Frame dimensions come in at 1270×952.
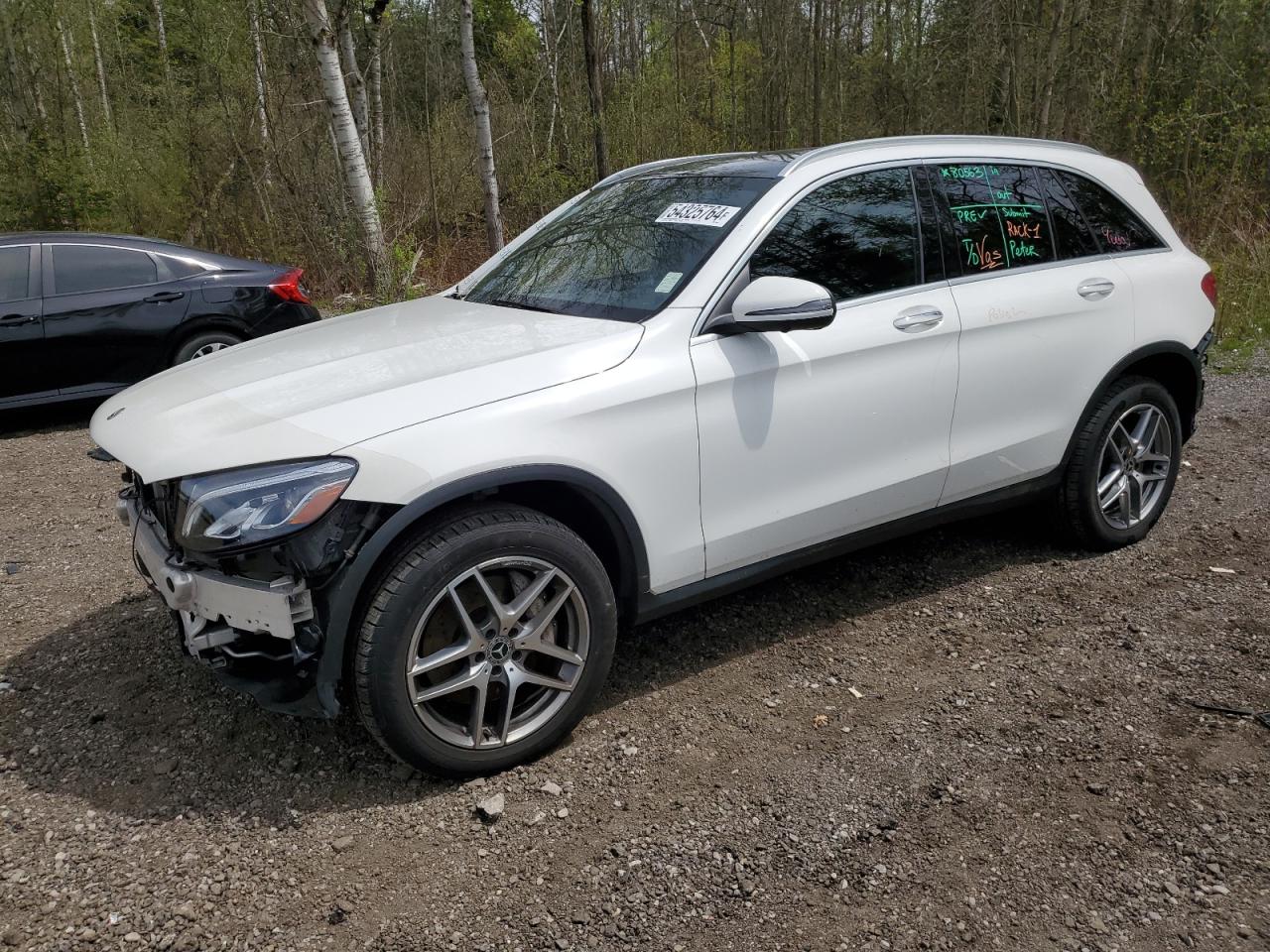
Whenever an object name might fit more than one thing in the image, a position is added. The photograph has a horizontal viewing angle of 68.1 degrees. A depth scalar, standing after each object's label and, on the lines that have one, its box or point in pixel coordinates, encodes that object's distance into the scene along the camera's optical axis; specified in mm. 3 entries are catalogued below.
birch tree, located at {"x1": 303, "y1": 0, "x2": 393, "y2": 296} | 9391
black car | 7105
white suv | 2533
